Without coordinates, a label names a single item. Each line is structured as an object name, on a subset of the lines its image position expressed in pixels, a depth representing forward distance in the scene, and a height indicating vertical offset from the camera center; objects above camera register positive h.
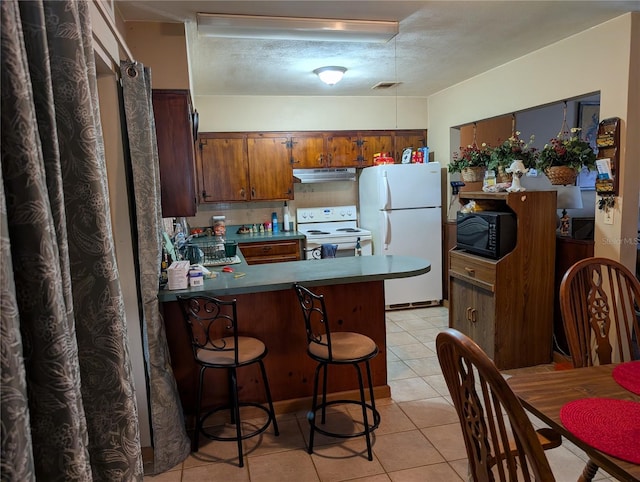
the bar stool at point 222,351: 2.22 -0.84
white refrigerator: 4.73 -0.38
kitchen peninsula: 2.55 -0.80
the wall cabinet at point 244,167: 4.80 +0.27
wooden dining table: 1.24 -0.68
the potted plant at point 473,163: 3.68 +0.17
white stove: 4.86 -0.51
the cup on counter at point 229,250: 3.47 -0.45
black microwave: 3.20 -0.39
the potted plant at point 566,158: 3.01 +0.14
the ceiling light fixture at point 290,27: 2.61 +1.00
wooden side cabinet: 3.17 -0.79
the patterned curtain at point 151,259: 2.13 -0.32
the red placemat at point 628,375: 1.43 -0.68
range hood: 5.00 +0.16
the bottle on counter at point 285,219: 5.27 -0.35
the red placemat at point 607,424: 1.10 -0.68
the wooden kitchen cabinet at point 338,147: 5.02 +0.47
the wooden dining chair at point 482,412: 0.92 -0.52
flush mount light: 3.74 +0.99
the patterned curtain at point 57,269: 0.74 -0.14
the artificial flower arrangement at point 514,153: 3.36 +0.21
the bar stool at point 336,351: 2.21 -0.84
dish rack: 3.27 -0.50
